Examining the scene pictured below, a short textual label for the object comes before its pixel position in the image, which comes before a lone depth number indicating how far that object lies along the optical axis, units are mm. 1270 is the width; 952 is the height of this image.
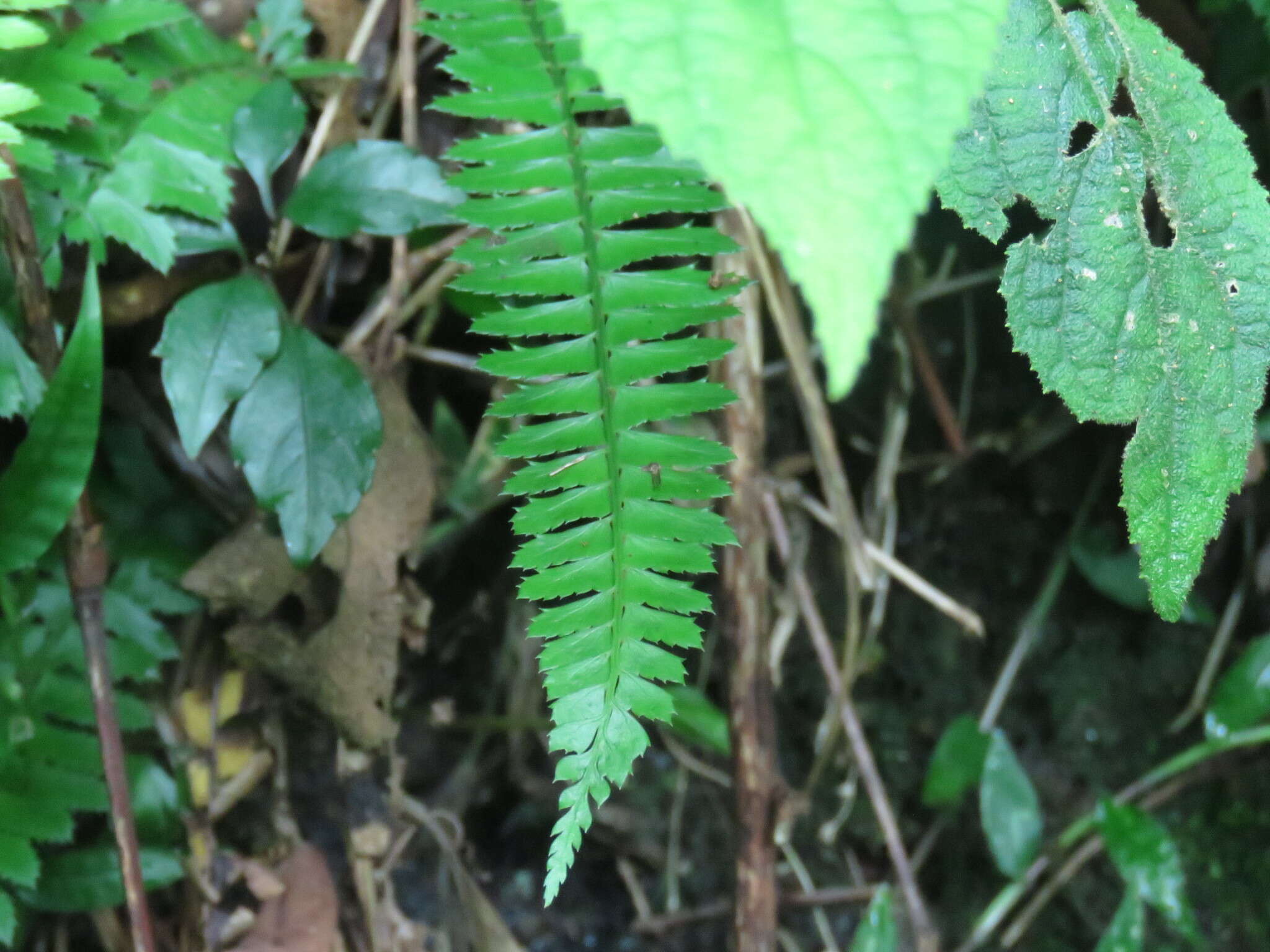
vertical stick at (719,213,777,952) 805
